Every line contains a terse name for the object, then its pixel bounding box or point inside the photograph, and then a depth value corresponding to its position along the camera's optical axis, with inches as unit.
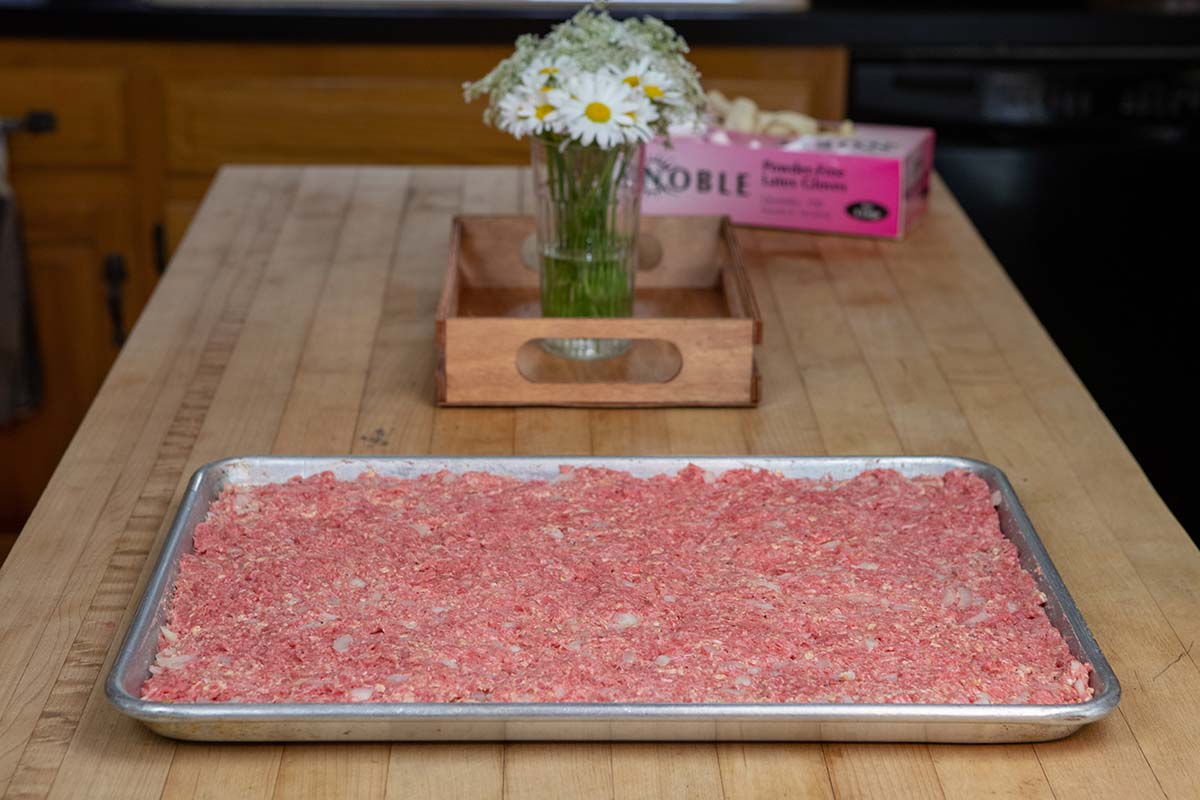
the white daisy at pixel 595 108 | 54.9
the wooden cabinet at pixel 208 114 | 109.8
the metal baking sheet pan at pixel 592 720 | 35.8
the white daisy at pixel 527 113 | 55.3
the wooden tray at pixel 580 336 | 56.8
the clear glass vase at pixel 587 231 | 58.1
